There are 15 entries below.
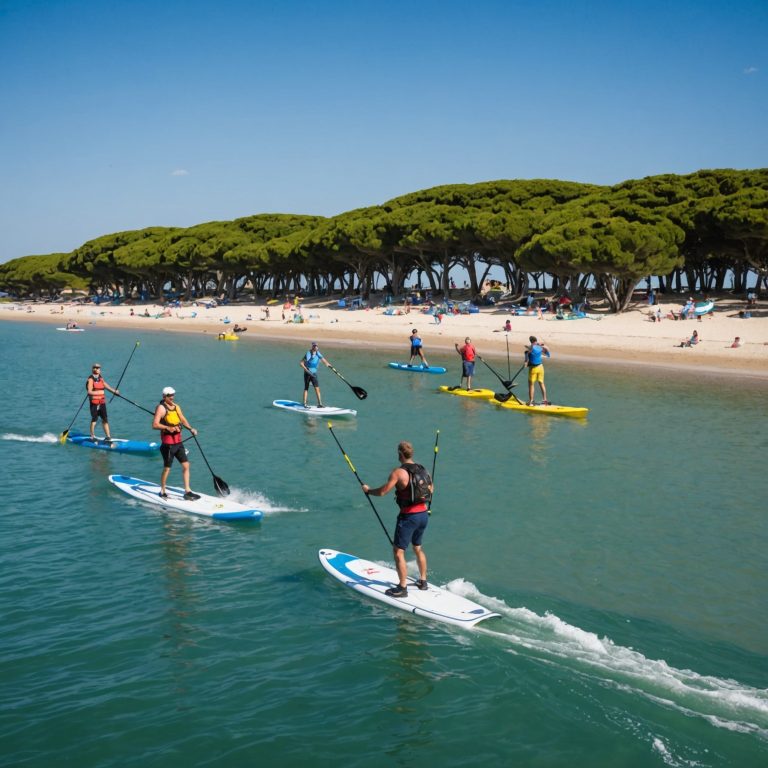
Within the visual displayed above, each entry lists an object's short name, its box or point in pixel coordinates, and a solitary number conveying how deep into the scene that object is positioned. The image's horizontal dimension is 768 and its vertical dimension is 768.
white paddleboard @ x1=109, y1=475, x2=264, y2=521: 12.11
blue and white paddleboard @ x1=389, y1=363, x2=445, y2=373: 32.38
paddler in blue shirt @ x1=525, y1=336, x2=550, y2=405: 22.09
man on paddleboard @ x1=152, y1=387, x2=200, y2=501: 12.52
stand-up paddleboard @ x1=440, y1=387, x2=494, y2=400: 25.59
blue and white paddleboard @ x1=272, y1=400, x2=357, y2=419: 21.52
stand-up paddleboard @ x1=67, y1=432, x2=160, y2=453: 17.14
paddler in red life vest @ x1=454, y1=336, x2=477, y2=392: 25.78
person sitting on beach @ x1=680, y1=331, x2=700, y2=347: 37.66
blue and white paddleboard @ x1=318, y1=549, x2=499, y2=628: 8.52
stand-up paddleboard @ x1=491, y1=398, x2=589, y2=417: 22.16
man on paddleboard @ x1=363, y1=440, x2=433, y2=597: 8.51
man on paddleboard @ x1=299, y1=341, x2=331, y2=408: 21.41
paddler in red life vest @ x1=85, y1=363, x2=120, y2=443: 16.86
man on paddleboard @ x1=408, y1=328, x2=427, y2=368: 31.76
